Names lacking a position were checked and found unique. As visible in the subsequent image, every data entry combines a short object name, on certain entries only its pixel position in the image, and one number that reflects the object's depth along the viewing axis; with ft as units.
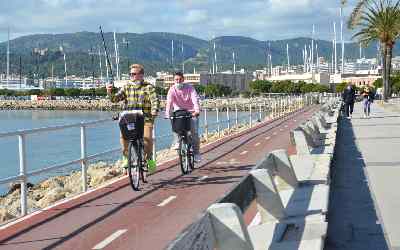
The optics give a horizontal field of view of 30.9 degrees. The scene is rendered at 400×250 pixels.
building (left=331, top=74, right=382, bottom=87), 603.76
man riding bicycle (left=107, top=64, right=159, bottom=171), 39.27
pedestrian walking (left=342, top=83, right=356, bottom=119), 119.55
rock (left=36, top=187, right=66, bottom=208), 47.45
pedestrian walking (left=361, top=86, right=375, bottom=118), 123.36
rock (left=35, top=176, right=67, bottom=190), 67.65
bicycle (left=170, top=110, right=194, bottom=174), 43.98
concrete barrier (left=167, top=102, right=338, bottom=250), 14.48
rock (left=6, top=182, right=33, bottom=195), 72.13
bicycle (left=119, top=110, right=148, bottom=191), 37.47
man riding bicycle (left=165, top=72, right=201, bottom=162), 44.65
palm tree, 188.24
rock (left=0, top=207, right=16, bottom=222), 40.23
